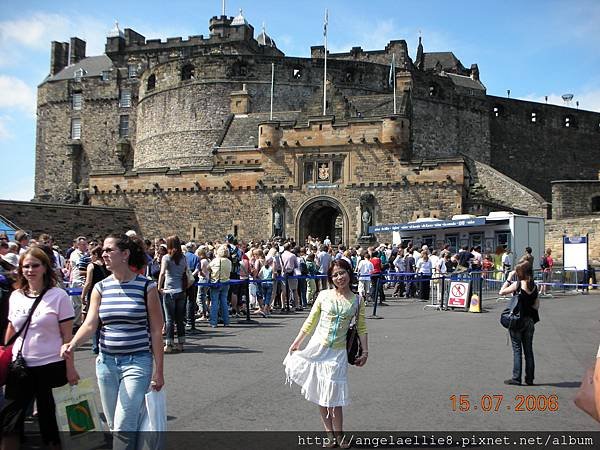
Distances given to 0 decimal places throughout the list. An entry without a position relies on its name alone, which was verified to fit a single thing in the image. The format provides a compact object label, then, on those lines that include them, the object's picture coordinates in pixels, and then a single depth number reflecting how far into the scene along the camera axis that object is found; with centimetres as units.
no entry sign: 1588
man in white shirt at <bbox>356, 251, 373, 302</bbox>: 1622
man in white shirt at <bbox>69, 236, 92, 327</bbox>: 1045
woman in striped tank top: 451
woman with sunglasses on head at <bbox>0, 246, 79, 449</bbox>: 476
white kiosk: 2170
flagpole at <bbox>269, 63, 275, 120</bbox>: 4405
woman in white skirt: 527
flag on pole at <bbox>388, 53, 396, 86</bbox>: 4602
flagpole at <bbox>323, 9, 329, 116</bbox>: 3434
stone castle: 2931
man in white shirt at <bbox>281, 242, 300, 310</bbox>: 1559
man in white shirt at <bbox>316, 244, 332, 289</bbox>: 1708
